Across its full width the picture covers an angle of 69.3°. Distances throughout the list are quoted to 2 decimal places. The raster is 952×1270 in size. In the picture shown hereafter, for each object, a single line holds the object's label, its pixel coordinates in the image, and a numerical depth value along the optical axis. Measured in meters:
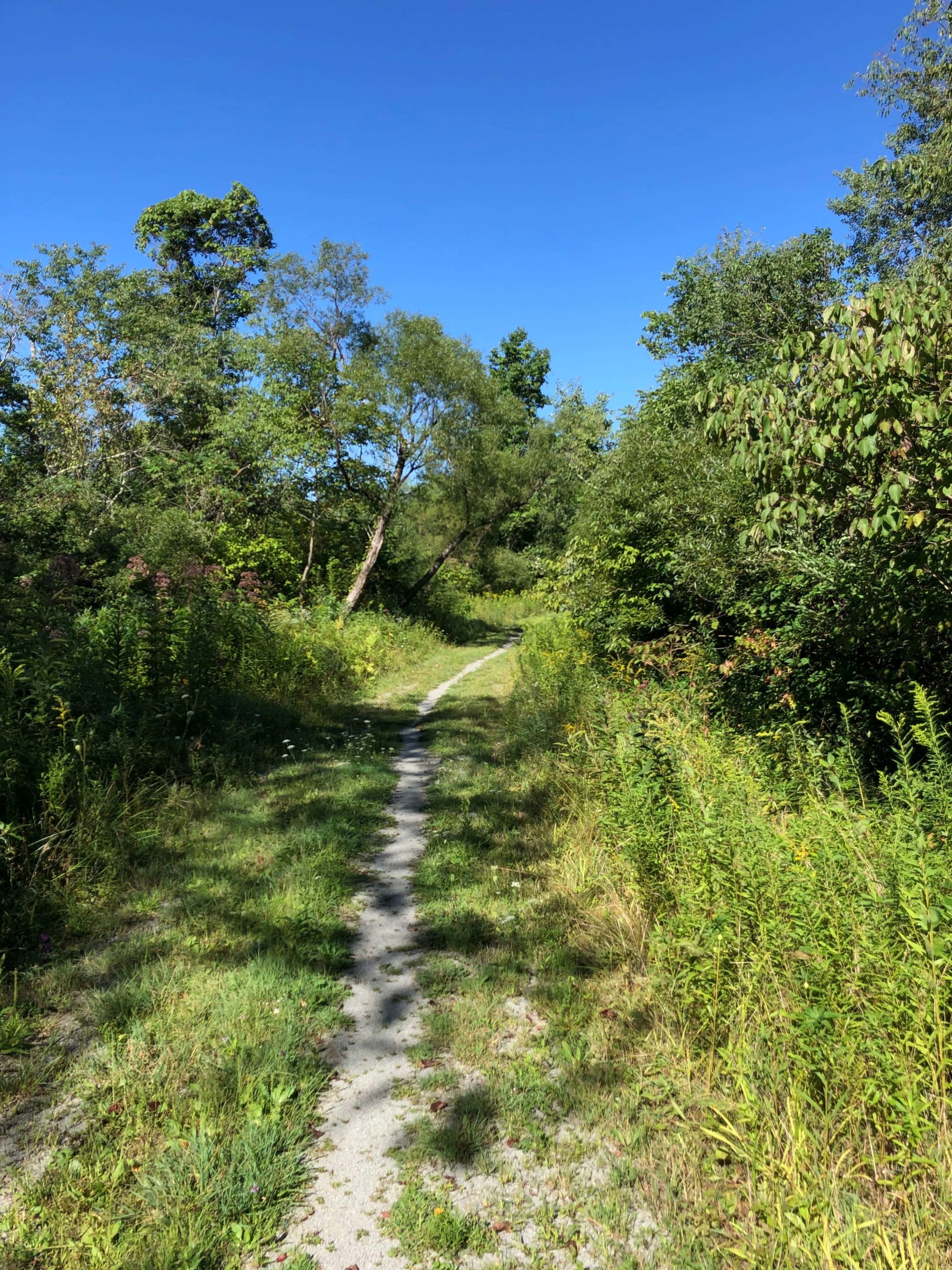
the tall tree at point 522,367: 47.28
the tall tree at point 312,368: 18.91
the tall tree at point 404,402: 19.02
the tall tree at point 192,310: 20.61
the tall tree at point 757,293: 17.72
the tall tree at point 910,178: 14.63
